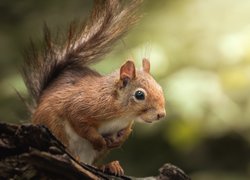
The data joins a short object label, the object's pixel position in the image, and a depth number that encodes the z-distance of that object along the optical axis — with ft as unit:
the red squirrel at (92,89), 19.10
